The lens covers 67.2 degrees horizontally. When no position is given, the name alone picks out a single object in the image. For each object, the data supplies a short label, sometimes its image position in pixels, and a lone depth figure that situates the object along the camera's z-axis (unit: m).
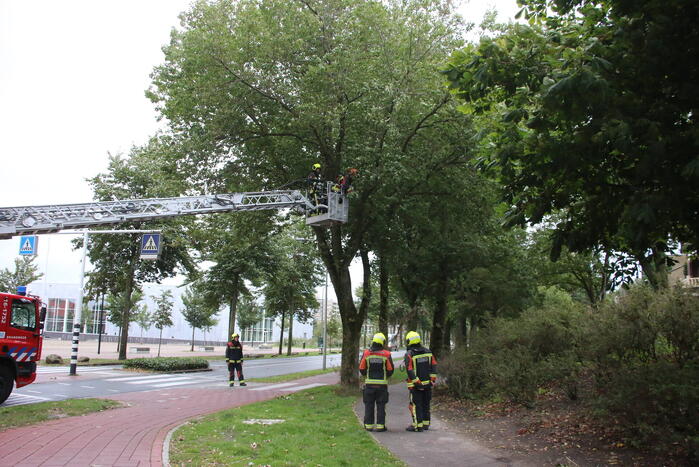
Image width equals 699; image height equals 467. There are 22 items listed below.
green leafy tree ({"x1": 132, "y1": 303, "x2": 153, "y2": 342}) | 46.64
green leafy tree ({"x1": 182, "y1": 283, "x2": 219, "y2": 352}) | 49.94
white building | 68.25
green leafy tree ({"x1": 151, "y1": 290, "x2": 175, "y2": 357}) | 41.44
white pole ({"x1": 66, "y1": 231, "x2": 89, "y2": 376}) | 19.48
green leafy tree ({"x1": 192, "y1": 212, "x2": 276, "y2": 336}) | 33.41
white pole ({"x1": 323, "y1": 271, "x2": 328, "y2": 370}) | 29.11
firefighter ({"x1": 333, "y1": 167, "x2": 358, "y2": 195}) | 13.27
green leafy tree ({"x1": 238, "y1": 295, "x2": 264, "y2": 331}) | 53.69
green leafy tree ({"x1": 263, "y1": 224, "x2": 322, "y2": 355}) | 36.59
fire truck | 12.10
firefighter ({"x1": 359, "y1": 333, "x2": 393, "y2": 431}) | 9.59
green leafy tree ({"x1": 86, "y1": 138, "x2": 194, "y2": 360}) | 27.72
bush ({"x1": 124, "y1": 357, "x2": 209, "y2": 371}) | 23.41
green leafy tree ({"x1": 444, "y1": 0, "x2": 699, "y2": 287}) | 5.18
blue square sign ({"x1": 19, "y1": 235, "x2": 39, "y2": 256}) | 12.48
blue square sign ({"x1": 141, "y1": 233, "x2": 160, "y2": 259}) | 18.23
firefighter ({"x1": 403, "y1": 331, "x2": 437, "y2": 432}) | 9.56
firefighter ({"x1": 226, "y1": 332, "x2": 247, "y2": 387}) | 18.30
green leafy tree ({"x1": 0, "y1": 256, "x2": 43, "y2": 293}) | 36.75
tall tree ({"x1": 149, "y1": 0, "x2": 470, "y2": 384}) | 13.28
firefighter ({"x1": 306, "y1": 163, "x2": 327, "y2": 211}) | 13.74
